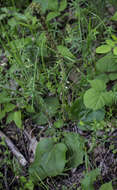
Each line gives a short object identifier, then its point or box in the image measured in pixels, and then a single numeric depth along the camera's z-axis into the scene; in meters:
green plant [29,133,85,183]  0.83
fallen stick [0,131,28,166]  0.89
